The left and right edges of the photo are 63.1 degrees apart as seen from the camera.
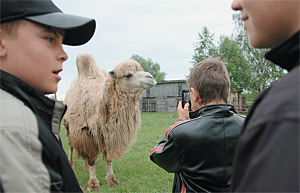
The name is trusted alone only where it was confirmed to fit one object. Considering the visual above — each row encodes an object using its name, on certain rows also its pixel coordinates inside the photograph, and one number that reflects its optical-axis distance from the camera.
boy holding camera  1.98
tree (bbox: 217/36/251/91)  30.03
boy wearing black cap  0.93
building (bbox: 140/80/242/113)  32.29
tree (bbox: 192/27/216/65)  33.06
